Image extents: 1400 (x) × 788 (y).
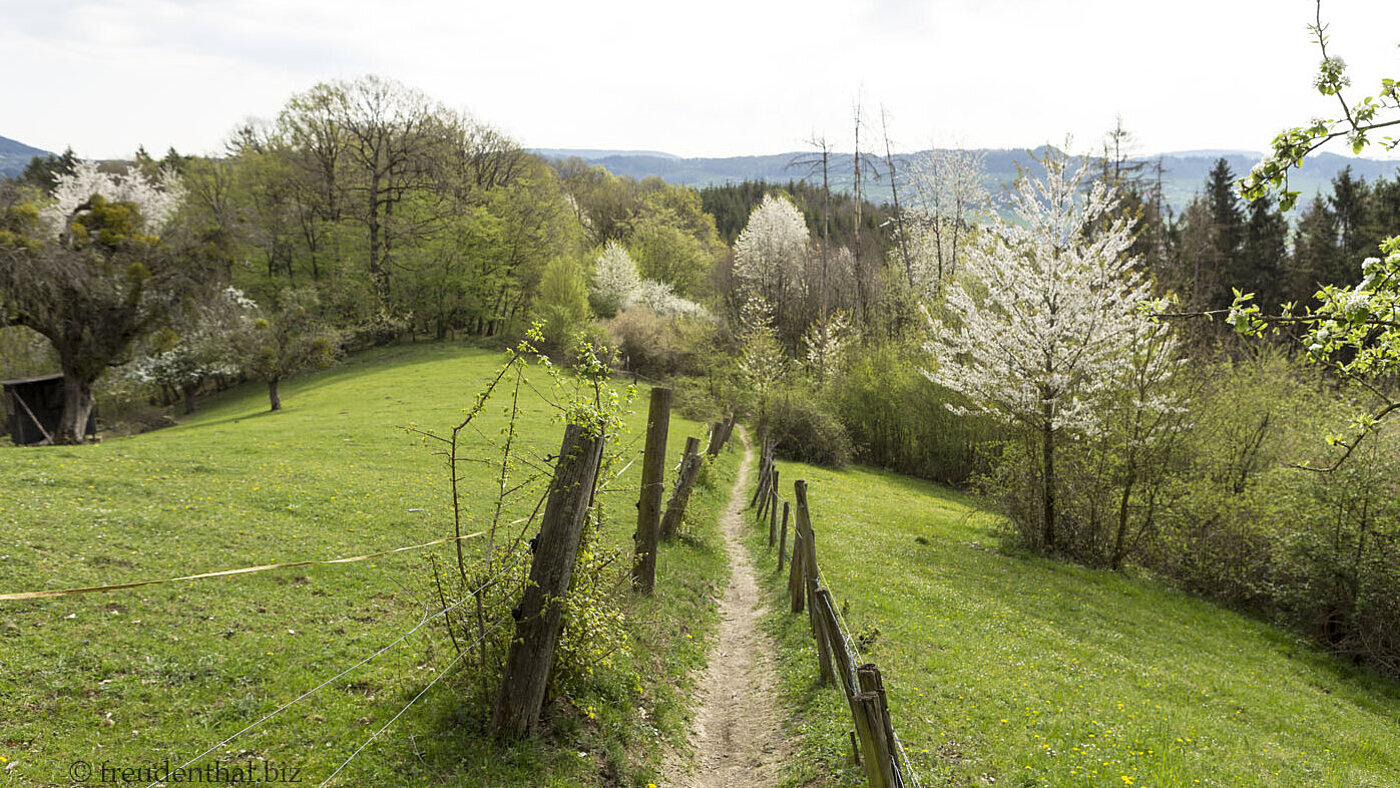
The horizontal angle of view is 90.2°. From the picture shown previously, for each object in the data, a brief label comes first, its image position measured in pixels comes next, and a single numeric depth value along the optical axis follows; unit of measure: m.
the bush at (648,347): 48.72
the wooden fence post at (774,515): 15.37
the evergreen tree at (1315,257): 43.31
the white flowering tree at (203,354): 36.25
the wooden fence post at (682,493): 13.66
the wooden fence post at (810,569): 8.31
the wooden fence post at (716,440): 24.47
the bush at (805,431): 33.22
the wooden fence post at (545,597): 5.68
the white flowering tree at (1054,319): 18.14
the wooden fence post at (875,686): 4.74
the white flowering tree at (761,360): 35.88
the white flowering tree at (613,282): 56.97
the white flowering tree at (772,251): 50.88
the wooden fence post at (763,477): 19.55
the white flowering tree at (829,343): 38.38
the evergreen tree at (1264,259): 47.94
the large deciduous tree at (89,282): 21.97
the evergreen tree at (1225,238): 49.03
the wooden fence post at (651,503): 9.73
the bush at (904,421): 32.06
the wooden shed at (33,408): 26.73
